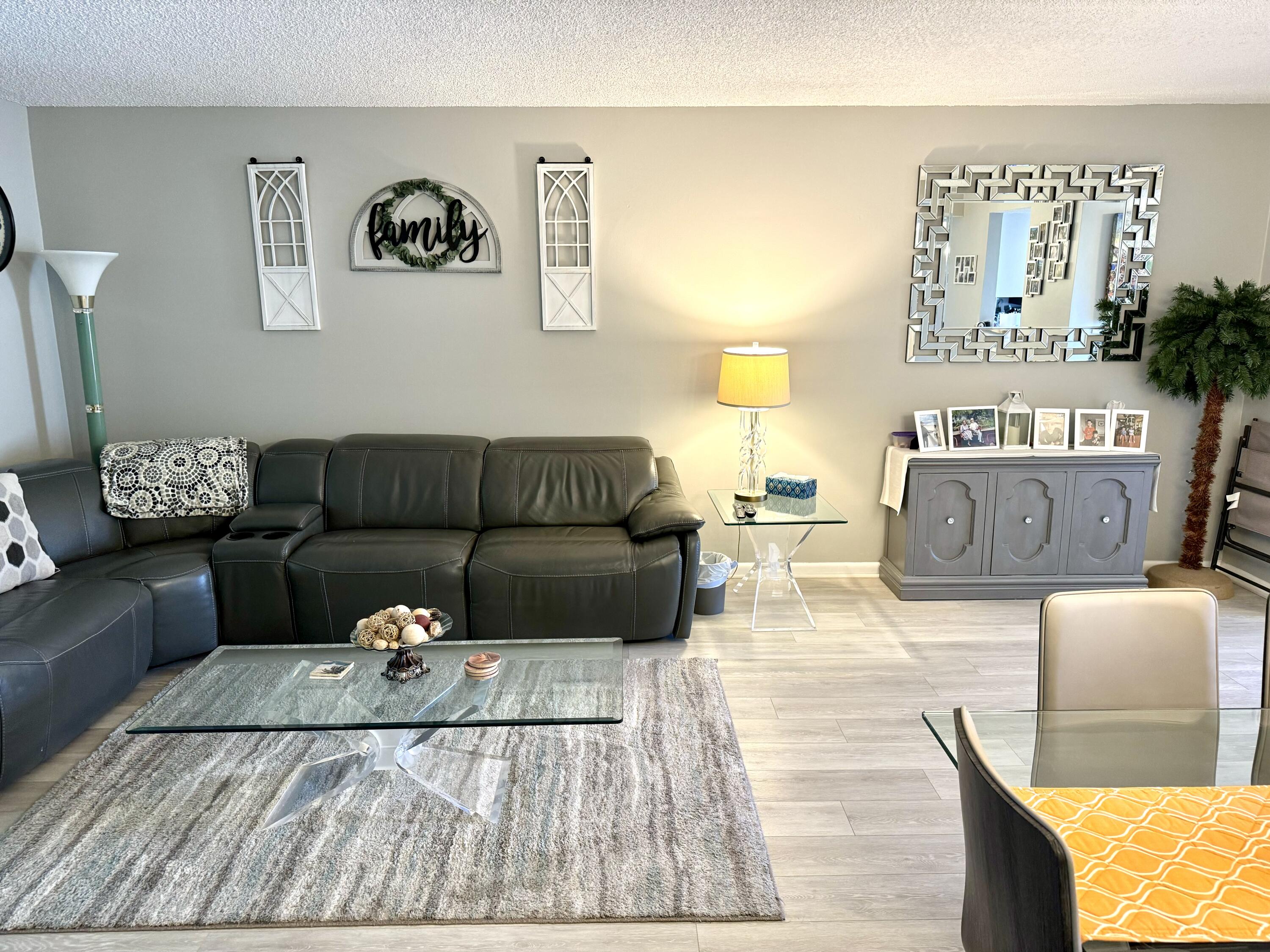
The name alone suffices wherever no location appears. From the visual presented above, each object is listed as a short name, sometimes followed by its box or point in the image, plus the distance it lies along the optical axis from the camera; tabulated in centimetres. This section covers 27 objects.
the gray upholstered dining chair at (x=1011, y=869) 100
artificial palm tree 389
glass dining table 153
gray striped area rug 202
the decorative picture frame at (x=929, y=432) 422
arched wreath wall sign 404
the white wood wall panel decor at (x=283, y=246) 400
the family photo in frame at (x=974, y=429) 423
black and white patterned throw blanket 368
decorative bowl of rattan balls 242
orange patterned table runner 119
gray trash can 387
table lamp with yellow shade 387
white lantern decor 426
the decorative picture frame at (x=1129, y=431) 421
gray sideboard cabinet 406
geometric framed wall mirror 411
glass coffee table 223
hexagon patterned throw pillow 308
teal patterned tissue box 389
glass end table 363
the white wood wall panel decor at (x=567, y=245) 405
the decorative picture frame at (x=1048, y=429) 425
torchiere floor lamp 365
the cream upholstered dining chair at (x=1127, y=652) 182
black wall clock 375
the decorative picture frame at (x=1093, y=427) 423
